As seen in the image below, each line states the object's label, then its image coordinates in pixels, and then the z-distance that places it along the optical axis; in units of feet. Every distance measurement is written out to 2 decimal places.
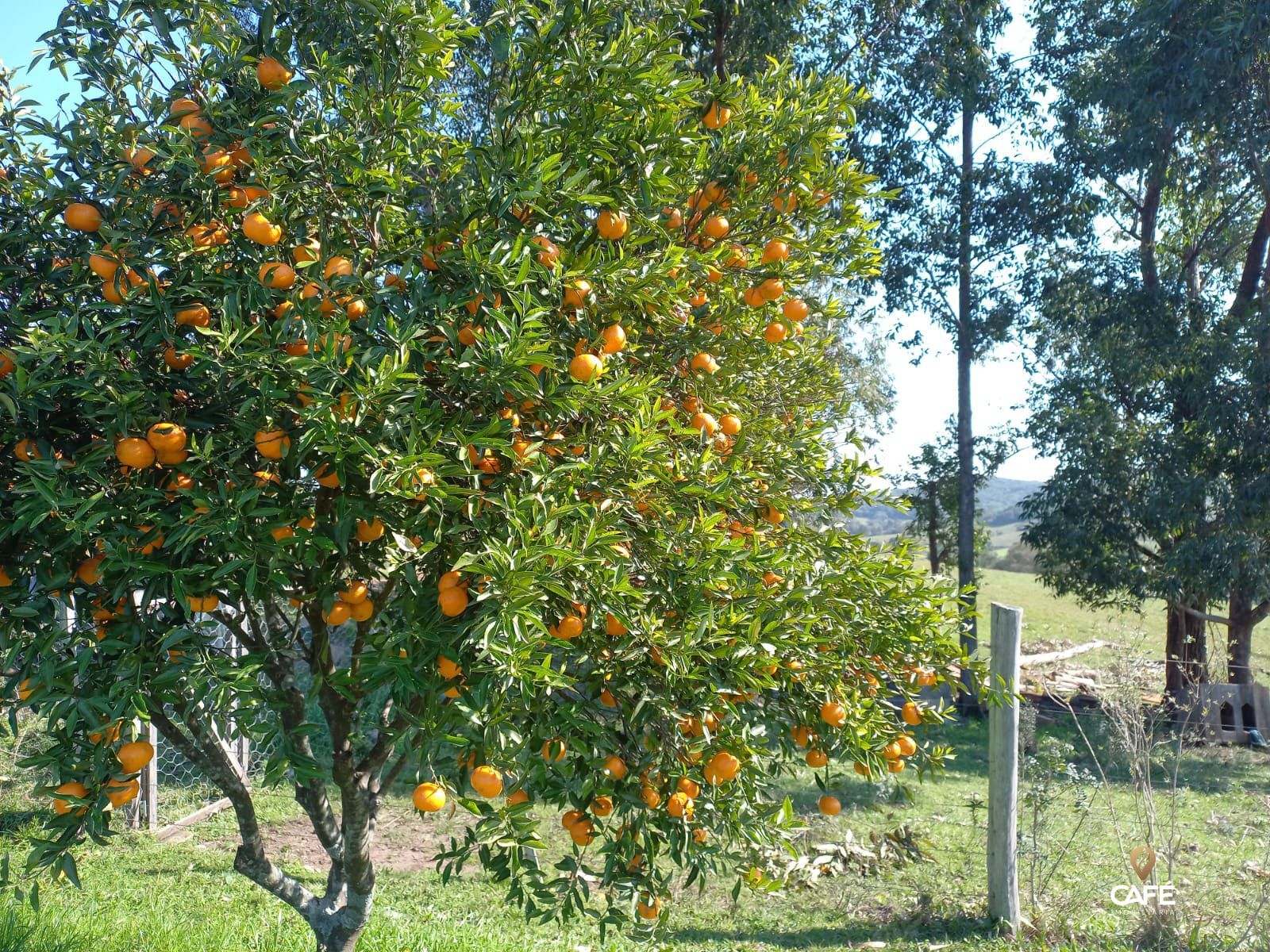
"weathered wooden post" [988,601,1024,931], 15.79
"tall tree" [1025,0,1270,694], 32.24
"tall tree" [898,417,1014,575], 47.16
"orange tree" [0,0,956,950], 6.06
